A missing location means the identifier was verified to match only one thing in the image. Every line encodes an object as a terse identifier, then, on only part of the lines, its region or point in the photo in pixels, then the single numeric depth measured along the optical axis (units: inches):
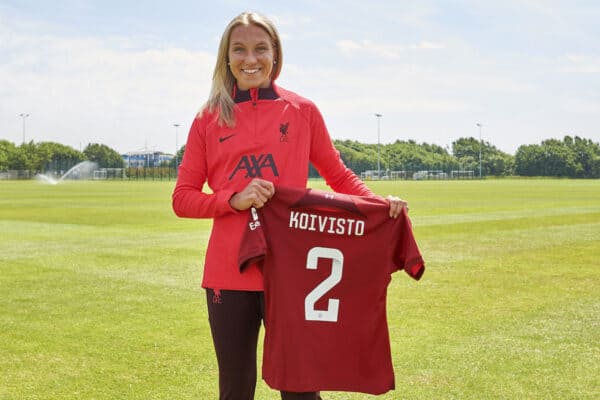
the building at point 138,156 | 6825.8
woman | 116.2
